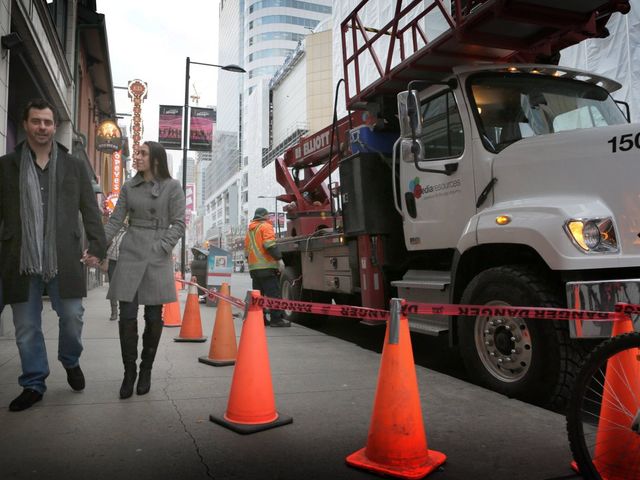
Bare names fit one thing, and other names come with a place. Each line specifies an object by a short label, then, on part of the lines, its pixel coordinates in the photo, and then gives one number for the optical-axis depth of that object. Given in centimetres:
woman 436
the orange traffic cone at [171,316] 914
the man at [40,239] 390
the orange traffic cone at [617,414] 267
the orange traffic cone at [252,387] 356
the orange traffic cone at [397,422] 282
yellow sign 2052
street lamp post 1712
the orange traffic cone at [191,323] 743
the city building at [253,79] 10319
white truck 395
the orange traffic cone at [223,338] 575
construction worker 933
